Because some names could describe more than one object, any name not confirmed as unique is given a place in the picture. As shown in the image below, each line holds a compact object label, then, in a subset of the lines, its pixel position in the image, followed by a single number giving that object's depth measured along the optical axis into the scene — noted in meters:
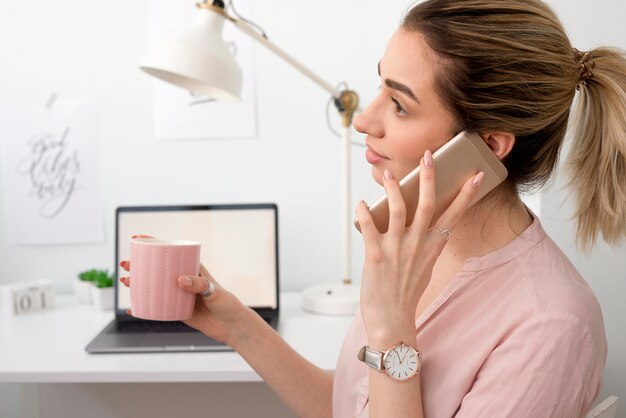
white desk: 1.06
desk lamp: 1.12
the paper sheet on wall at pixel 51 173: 1.57
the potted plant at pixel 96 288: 1.44
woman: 0.66
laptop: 1.37
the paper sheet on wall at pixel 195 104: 1.52
